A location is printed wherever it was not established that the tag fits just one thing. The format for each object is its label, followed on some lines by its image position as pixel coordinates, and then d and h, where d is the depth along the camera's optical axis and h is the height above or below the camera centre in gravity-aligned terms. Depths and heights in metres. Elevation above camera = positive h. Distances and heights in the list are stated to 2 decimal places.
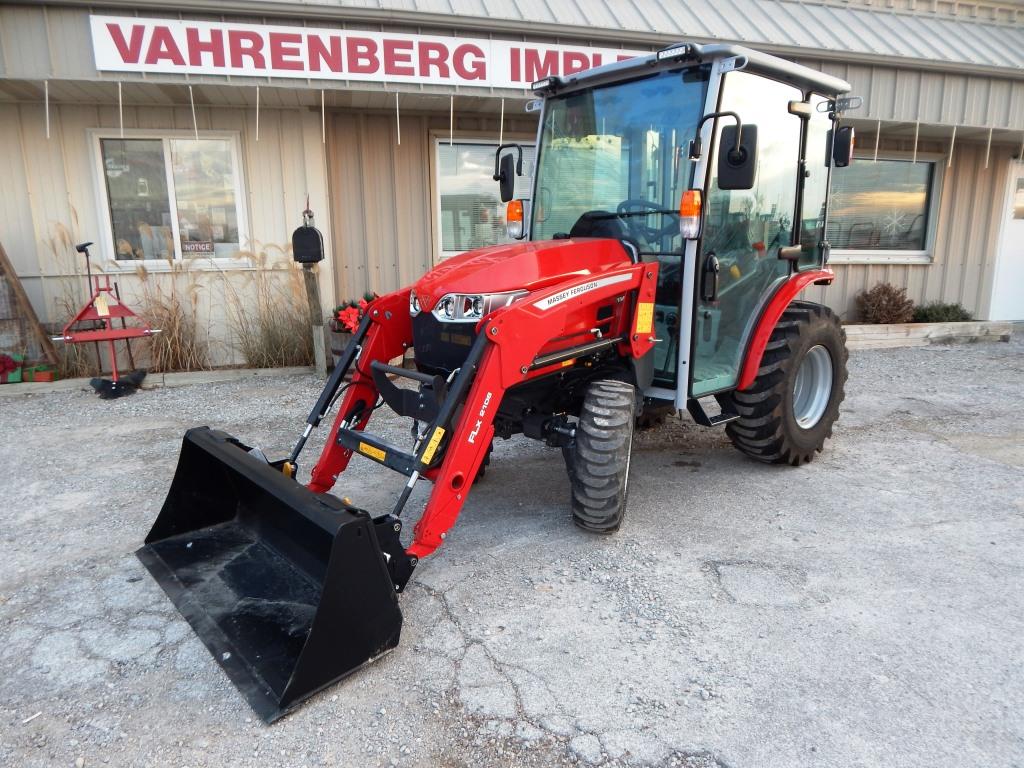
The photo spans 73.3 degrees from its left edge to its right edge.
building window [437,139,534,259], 8.16 +0.45
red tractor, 2.57 -0.59
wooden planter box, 8.90 -1.31
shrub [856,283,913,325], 9.43 -0.97
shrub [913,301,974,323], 9.69 -1.12
